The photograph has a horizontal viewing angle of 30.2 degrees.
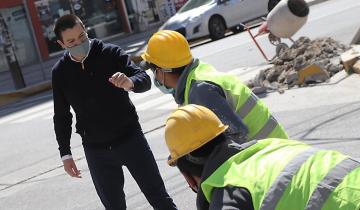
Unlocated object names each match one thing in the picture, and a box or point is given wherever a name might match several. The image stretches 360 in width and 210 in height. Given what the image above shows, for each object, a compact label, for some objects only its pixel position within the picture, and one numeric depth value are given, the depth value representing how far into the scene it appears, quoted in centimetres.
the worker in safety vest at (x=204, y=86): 327
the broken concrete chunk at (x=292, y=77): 973
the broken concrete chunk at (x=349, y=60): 935
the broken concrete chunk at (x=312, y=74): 955
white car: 1919
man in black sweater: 425
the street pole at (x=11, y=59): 1829
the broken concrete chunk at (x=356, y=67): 915
